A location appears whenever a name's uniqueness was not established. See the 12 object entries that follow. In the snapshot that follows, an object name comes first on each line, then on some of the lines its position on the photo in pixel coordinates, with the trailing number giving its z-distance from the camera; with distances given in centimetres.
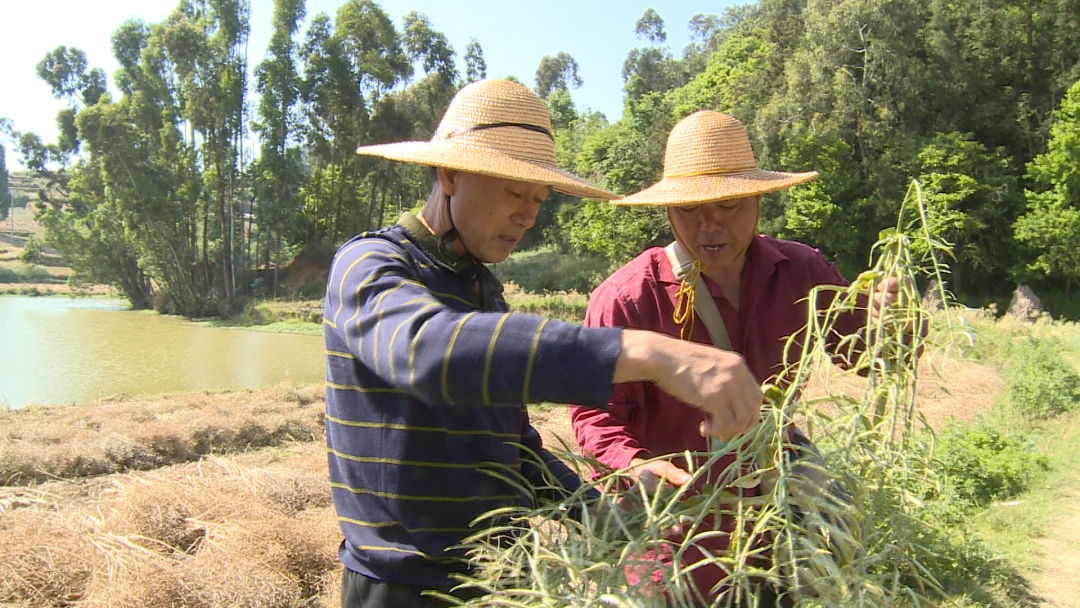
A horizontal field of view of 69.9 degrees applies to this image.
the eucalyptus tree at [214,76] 2845
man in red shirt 202
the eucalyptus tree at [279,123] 2994
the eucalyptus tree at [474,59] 4081
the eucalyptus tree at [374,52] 3162
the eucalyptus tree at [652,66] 4044
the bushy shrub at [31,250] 4175
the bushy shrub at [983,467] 534
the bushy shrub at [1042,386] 808
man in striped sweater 101
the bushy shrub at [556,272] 2736
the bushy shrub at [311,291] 3134
